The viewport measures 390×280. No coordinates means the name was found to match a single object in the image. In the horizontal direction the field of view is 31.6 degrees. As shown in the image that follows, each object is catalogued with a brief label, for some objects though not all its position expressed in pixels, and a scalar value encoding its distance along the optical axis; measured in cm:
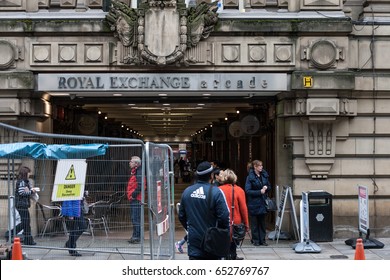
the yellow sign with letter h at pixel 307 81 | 1522
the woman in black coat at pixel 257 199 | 1505
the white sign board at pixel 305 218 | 1434
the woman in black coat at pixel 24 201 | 1183
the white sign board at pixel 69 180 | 1123
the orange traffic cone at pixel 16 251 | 1067
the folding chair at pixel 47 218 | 1168
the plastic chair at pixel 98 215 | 1160
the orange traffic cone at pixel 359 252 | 1119
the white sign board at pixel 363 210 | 1442
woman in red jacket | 1090
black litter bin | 1505
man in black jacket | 900
